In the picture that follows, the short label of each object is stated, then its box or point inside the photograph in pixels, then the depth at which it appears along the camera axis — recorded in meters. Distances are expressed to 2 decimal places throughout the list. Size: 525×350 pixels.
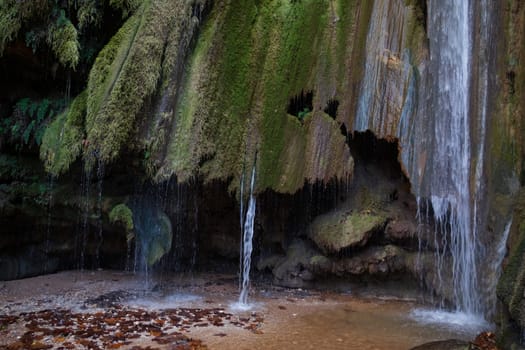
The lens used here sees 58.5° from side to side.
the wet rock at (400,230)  7.94
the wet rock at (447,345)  4.69
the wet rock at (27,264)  8.61
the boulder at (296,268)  8.47
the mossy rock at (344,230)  8.00
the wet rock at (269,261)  8.98
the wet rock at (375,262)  7.91
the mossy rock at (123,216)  8.04
